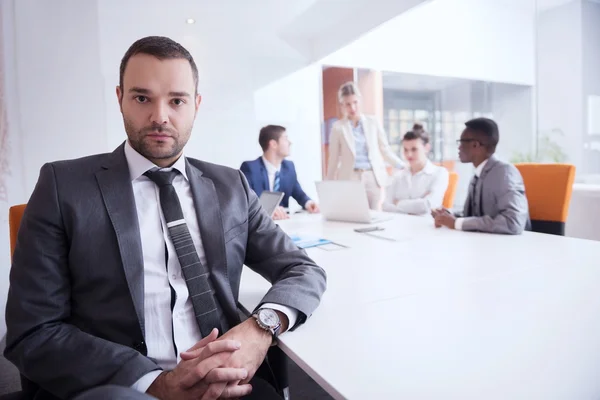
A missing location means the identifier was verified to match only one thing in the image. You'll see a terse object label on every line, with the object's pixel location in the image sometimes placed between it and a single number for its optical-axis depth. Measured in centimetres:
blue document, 199
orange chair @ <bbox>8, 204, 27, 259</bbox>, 135
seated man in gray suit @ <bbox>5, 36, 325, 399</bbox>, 93
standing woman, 456
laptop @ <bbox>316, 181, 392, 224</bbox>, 258
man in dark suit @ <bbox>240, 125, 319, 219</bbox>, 358
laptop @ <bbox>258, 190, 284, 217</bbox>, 256
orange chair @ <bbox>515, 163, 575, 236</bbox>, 229
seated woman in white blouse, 358
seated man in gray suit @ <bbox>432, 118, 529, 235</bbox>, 209
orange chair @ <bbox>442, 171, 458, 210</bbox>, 375
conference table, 75
